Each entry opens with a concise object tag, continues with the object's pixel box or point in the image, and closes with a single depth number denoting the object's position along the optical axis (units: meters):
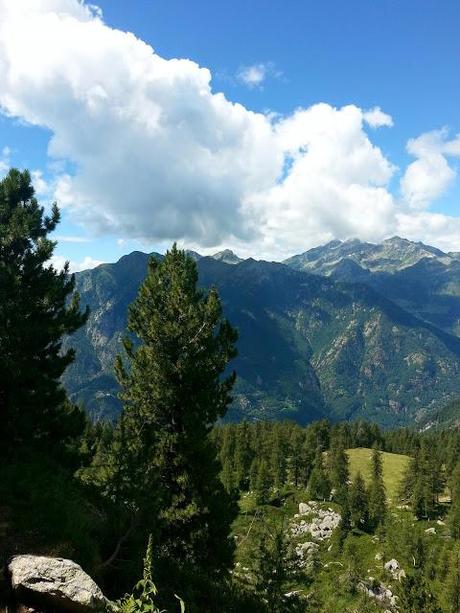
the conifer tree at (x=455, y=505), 104.19
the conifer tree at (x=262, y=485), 118.44
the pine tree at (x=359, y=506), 108.84
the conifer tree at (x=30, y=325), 23.00
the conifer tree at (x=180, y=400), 22.17
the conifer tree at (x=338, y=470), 125.44
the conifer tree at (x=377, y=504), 109.69
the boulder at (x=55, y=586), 9.16
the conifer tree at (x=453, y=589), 66.72
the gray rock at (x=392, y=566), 84.38
